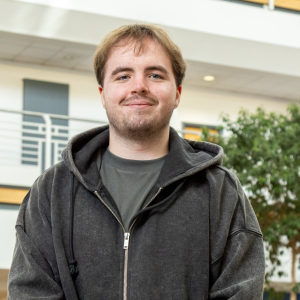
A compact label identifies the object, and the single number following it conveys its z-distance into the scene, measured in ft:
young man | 7.22
